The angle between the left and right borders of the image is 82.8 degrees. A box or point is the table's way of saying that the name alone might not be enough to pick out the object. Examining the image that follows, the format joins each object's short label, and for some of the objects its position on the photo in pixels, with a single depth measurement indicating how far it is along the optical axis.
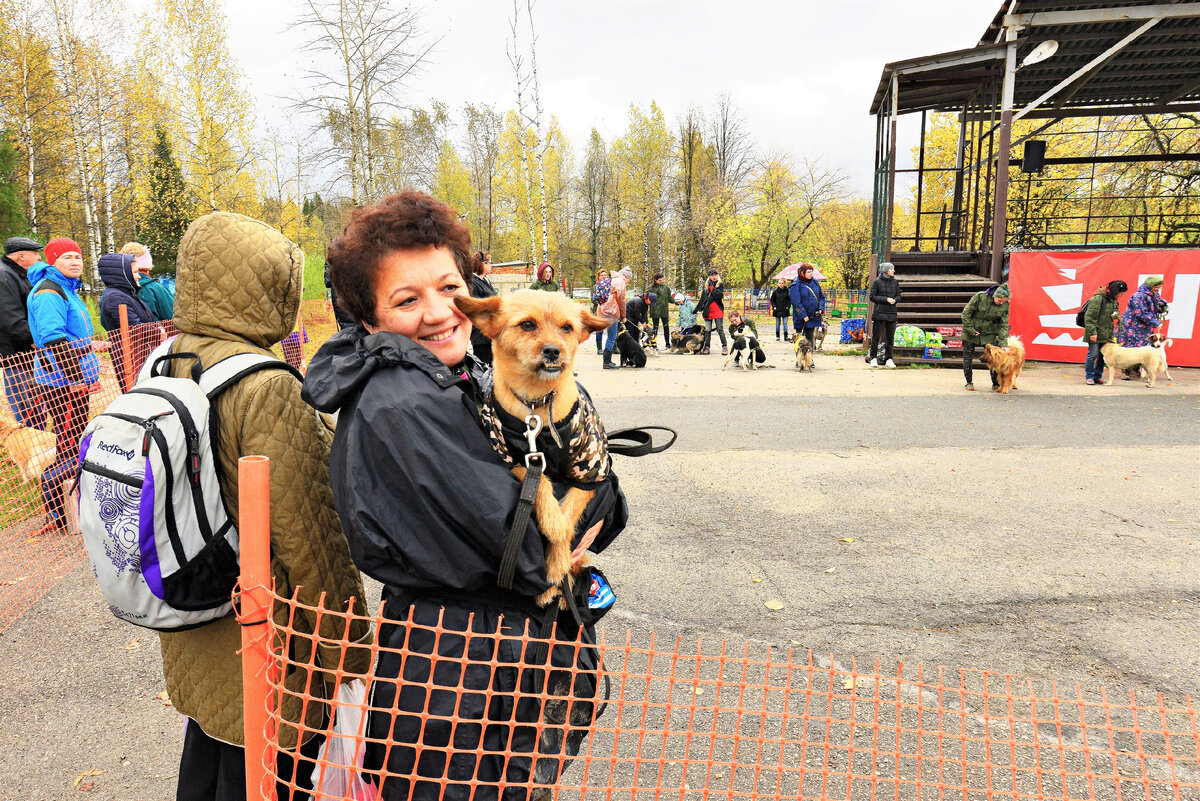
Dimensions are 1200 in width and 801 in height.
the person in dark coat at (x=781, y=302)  19.84
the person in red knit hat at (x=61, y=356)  5.48
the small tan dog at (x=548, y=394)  1.56
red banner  13.01
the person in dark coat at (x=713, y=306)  18.00
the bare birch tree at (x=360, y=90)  22.52
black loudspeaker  17.45
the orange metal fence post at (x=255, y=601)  1.34
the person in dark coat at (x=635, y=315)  15.59
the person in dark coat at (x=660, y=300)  18.33
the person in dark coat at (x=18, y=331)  5.46
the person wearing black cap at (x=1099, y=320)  11.84
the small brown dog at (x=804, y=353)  13.90
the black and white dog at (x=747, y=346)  14.25
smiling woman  1.33
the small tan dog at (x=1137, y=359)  11.76
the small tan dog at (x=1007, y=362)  10.98
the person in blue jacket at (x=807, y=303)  15.56
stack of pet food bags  14.67
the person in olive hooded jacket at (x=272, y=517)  1.54
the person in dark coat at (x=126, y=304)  6.99
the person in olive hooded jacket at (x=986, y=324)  11.50
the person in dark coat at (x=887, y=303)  14.07
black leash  1.93
